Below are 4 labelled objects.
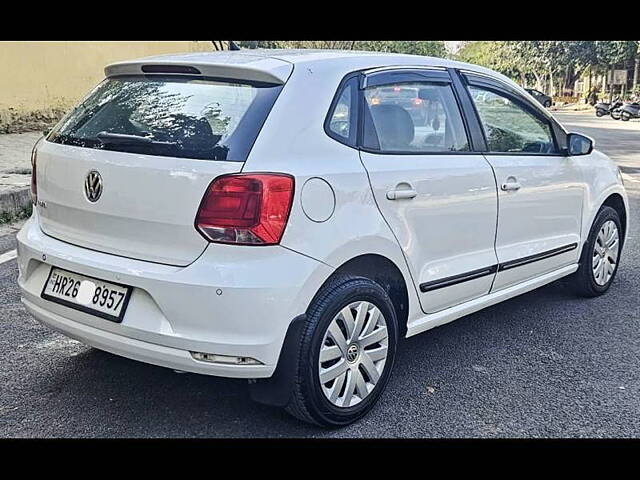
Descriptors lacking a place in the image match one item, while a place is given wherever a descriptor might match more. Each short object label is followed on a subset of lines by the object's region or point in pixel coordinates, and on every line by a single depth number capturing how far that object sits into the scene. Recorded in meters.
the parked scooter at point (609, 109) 31.31
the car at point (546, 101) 37.76
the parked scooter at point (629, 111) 30.08
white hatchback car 2.74
